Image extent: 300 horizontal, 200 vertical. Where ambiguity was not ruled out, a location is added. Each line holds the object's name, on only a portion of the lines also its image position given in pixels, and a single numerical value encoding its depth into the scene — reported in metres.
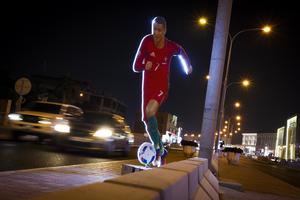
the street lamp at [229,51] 24.00
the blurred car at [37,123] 12.40
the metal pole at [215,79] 8.70
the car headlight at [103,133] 11.86
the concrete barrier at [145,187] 1.49
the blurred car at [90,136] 11.77
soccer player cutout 5.98
